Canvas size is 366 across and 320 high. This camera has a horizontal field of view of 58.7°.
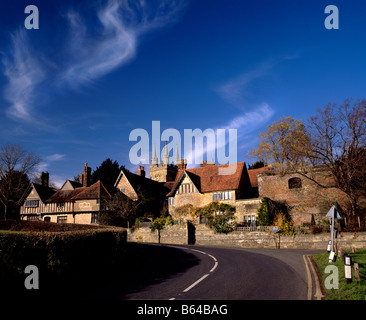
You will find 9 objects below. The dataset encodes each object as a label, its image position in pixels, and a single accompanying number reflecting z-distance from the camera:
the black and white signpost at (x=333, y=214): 16.77
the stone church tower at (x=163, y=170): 93.69
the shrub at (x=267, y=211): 36.25
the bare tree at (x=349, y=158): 32.06
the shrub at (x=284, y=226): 30.38
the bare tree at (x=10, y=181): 51.01
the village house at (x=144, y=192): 47.51
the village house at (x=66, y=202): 47.69
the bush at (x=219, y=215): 33.78
